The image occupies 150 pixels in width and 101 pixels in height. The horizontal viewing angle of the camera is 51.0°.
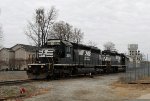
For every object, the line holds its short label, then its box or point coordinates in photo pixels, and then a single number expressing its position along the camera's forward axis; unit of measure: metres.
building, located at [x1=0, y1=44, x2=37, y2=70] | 49.67
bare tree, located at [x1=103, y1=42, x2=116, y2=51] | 73.84
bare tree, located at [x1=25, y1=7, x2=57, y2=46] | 37.17
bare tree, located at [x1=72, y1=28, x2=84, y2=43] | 44.67
